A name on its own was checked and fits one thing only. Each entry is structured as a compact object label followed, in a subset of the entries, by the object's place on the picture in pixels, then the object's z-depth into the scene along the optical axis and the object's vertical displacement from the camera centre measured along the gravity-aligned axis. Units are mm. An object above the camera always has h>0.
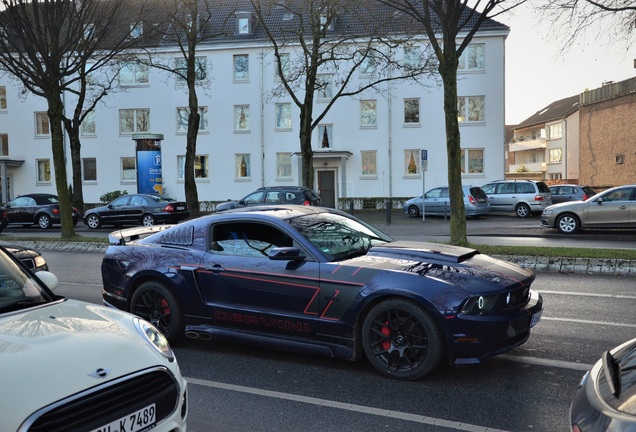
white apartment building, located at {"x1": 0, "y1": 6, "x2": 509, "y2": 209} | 36125 +2652
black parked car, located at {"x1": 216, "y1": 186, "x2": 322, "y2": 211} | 22766 -1032
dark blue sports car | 4750 -1091
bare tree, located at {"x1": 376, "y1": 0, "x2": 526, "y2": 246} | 12547 +1179
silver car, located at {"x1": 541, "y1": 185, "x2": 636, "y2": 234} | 17250 -1478
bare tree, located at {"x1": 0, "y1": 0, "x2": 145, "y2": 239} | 15414 +3918
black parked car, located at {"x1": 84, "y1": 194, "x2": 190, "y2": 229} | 24406 -1611
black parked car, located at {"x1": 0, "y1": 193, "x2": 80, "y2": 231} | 25391 -1538
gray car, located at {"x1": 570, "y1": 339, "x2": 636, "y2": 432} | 2020 -893
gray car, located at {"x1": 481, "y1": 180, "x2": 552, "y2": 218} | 27344 -1469
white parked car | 2498 -936
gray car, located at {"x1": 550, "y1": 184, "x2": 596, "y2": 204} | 30641 -1459
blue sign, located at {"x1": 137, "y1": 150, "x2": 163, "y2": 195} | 29422 +158
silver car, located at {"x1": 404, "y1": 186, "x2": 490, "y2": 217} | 26391 -1684
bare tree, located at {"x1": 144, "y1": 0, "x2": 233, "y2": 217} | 25344 +4755
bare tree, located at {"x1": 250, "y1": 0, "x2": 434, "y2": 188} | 24516 +6369
